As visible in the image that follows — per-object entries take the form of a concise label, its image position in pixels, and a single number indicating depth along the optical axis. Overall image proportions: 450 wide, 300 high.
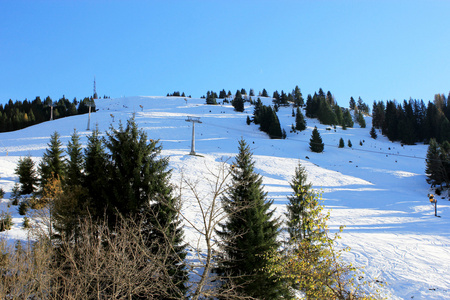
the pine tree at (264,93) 156.00
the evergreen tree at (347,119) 87.97
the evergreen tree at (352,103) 134.25
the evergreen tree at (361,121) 89.06
